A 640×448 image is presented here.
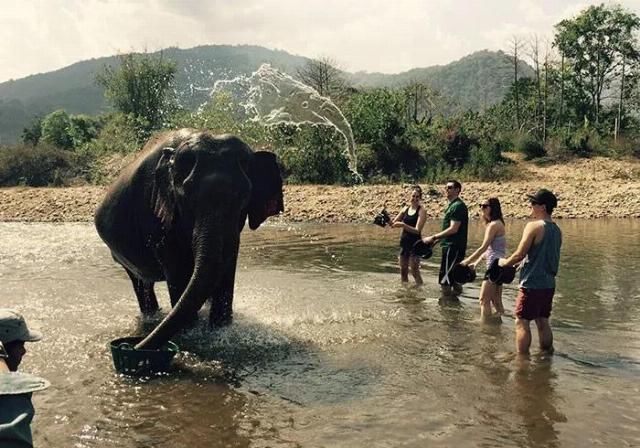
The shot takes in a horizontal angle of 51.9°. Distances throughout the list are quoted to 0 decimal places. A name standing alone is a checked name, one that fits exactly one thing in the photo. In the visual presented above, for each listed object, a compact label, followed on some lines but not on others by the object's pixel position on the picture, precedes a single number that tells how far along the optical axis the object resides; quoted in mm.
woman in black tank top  11594
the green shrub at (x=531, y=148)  38062
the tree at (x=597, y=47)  49219
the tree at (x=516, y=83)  51975
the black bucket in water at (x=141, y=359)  6531
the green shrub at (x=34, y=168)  37084
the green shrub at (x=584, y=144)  38500
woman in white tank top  9305
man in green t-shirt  10727
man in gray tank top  7297
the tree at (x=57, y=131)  53403
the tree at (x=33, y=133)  57706
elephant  6996
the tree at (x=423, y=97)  61094
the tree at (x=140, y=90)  53156
